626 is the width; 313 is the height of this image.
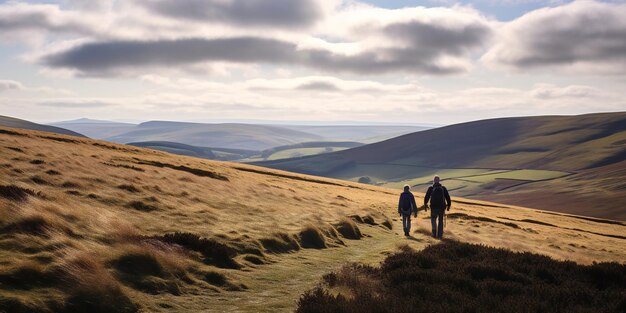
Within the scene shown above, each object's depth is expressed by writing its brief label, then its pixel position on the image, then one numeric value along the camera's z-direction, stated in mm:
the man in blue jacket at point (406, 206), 25372
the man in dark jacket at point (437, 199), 24438
